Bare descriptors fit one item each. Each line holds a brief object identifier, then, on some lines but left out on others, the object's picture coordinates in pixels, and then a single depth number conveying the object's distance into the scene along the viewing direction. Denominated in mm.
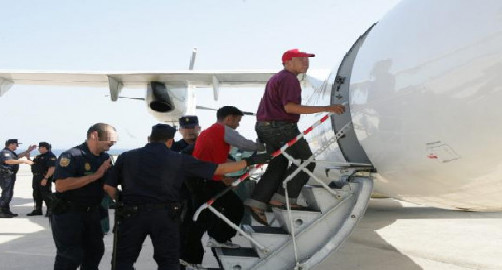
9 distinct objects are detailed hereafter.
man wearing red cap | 4422
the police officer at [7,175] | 10984
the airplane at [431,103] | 3215
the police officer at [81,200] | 4102
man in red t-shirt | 4742
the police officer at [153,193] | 3777
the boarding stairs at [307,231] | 4180
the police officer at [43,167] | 10673
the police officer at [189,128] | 6414
